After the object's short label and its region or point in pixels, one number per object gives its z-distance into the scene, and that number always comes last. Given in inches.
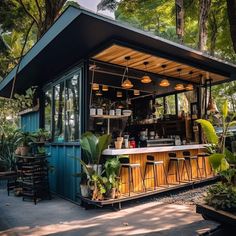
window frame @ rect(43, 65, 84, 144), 232.3
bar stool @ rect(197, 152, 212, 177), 290.2
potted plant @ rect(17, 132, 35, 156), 247.4
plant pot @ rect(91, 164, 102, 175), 206.8
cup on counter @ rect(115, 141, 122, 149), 222.2
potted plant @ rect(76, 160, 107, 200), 199.5
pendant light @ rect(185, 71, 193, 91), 311.8
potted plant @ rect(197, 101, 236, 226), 141.4
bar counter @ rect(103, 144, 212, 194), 221.7
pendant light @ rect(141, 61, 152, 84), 255.0
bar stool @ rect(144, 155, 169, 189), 232.0
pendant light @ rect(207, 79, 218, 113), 308.3
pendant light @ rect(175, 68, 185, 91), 292.5
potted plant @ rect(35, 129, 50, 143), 265.0
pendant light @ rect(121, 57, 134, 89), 242.8
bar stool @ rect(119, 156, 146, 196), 214.4
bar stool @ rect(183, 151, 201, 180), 269.9
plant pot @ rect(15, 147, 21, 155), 249.4
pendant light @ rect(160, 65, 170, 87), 269.9
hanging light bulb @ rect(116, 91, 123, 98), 385.4
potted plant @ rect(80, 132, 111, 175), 204.5
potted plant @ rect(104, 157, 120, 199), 202.2
